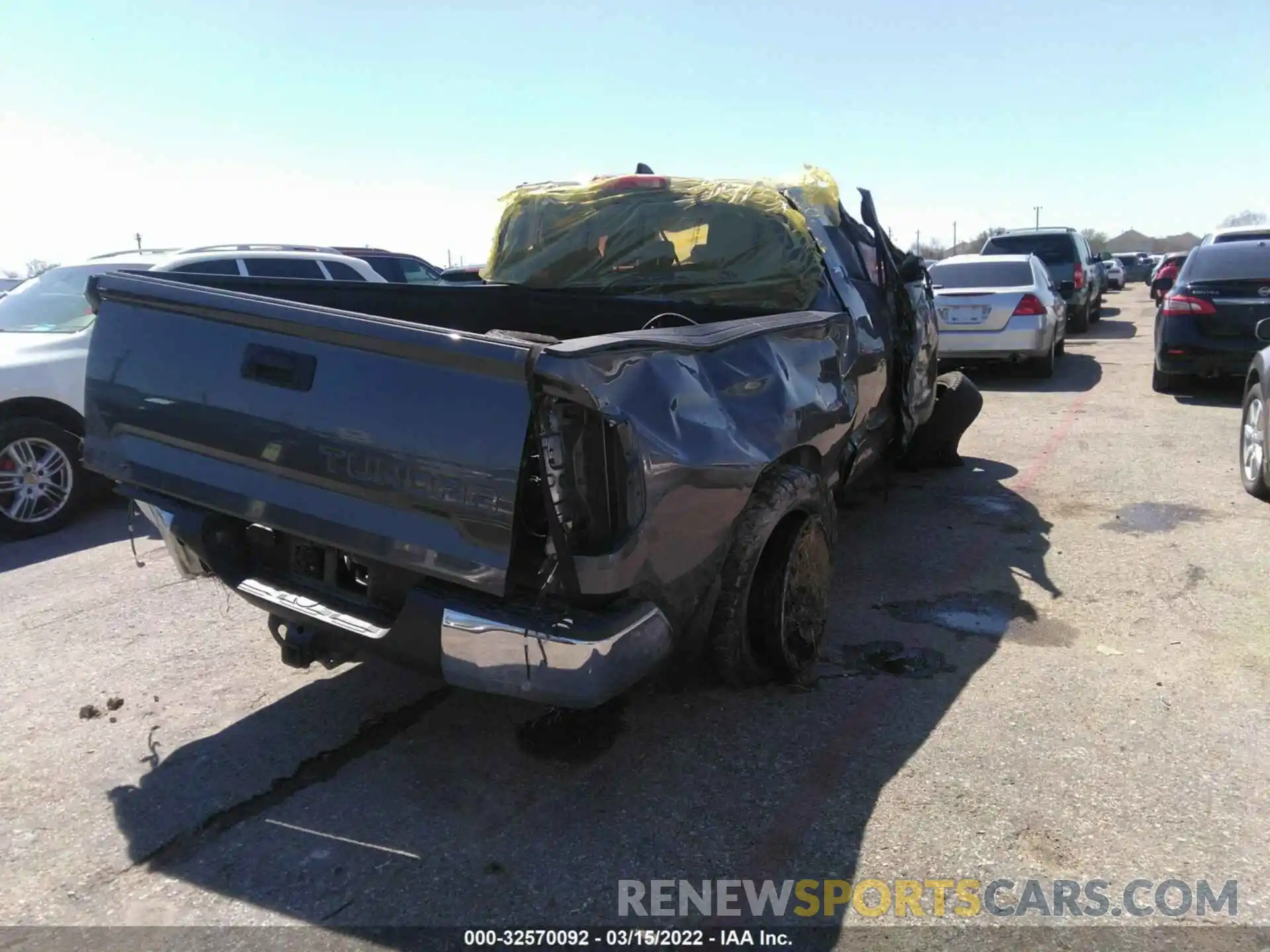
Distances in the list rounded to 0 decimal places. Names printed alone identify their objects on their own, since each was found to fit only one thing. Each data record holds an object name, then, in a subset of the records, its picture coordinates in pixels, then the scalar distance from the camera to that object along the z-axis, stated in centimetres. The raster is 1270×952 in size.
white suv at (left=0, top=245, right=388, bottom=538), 631
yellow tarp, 475
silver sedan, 1199
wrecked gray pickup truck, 263
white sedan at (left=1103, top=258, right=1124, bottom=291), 3653
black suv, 1731
